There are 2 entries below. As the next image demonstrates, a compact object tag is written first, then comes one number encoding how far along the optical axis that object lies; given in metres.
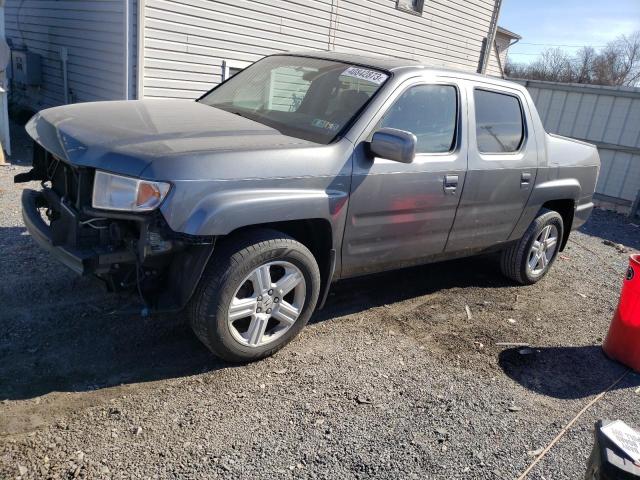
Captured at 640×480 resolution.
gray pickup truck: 2.90
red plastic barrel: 3.99
